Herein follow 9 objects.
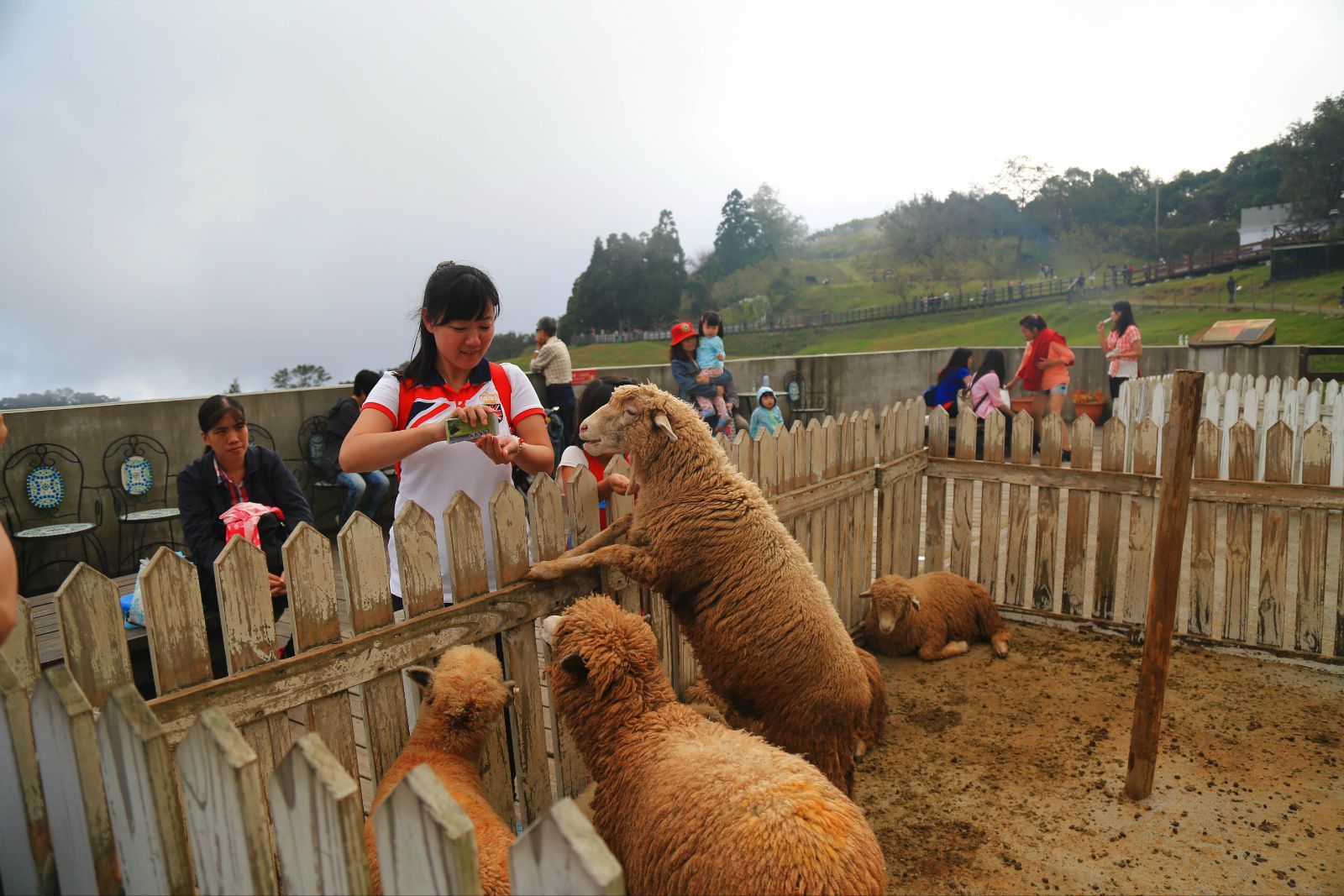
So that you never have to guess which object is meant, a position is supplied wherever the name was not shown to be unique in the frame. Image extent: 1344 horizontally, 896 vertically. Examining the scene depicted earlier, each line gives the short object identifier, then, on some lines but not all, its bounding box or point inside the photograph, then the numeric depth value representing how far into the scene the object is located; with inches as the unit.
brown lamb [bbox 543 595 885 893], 72.5
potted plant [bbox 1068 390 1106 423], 529.7
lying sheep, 197.2
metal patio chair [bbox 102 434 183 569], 284.7
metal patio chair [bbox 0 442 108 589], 259.4
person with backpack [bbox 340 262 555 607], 102.7
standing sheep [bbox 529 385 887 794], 122.1
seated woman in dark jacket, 137.4
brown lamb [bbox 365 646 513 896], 91.0
